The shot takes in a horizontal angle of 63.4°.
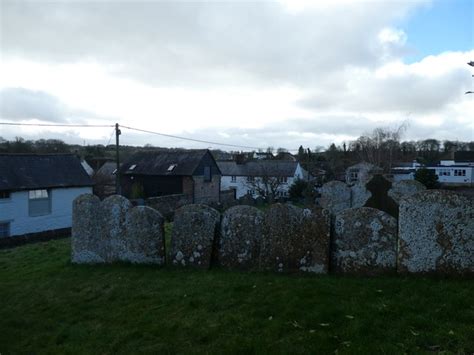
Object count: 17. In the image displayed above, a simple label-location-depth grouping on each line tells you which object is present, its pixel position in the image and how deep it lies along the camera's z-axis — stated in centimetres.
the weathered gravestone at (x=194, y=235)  816
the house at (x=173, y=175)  3828
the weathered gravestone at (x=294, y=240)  729
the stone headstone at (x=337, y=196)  1252
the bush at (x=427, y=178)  4012
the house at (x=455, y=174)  5919
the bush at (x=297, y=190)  4096
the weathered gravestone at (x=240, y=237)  785
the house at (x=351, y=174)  3949
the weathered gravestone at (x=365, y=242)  691
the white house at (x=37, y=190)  2698
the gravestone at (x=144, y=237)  862
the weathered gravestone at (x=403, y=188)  1083
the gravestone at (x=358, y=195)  1214
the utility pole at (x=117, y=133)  2706
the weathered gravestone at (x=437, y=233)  641
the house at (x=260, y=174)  4237
